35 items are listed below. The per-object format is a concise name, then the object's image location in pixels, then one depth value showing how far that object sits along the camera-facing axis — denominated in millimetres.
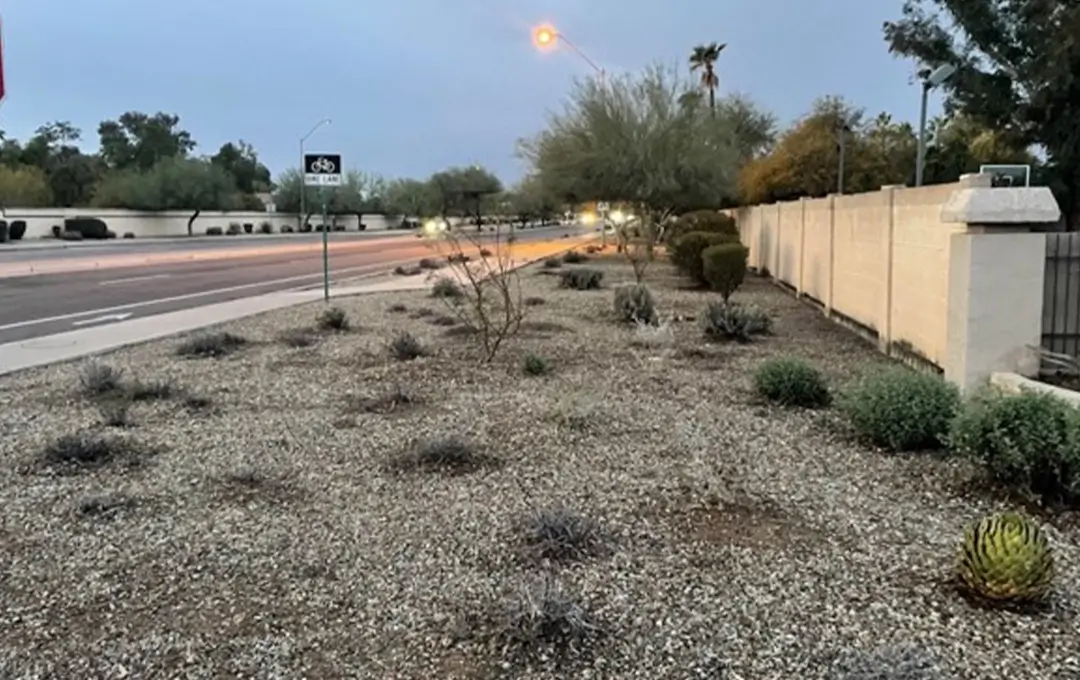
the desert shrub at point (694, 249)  21375
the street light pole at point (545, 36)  22281
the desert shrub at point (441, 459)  6879
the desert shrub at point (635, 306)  14844
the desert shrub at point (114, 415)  8227
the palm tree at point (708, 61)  60625
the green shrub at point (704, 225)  25047
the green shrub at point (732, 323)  13156
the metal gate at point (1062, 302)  8547
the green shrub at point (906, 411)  7203
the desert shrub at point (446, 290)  19078
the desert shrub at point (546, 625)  4145
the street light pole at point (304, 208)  93006
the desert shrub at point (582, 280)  21839
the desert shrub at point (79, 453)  7046
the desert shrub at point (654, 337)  12335
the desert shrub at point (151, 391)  9391
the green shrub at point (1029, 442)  5797
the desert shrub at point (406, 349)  11671
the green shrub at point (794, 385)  8828
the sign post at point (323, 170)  16938
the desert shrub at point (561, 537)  5148
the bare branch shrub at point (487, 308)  11777
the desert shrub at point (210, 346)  12211
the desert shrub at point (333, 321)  14578
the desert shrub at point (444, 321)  14889
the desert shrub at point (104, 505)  5950
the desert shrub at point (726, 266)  17859
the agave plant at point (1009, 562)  4434
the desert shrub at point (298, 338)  13016
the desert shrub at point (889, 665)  3695
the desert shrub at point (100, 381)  9648
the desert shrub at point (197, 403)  8883
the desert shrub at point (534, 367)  10531
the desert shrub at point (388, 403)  8852
